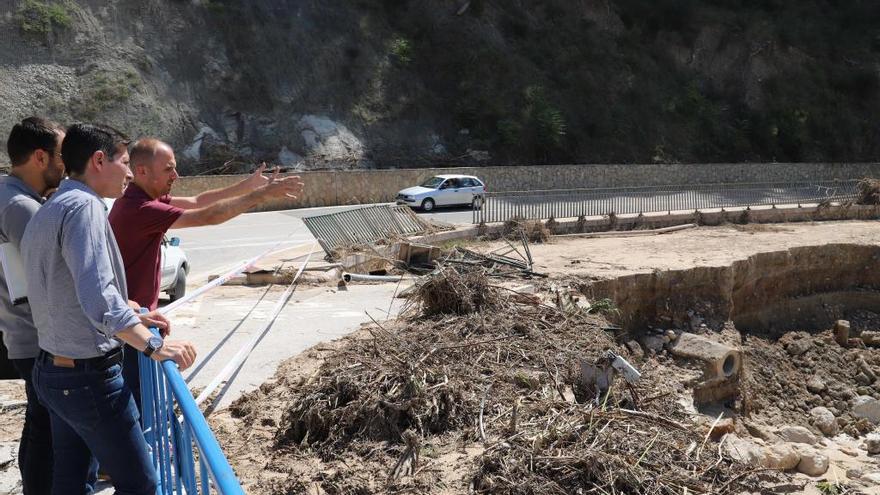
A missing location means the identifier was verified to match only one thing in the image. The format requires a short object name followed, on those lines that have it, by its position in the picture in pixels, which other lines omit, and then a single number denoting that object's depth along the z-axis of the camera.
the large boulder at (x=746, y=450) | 8.31
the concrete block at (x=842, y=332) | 17.75
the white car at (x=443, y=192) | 26.48
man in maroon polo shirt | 4.17
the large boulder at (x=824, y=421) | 13.10
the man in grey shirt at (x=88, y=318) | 3.03
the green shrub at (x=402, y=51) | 36.84
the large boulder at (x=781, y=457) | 9.38
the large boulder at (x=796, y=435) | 11.93
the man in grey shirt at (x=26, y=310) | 3.76
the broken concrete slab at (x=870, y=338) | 17.78
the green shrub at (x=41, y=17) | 29.05
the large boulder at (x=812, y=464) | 9.89
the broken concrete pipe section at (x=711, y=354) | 12.62
